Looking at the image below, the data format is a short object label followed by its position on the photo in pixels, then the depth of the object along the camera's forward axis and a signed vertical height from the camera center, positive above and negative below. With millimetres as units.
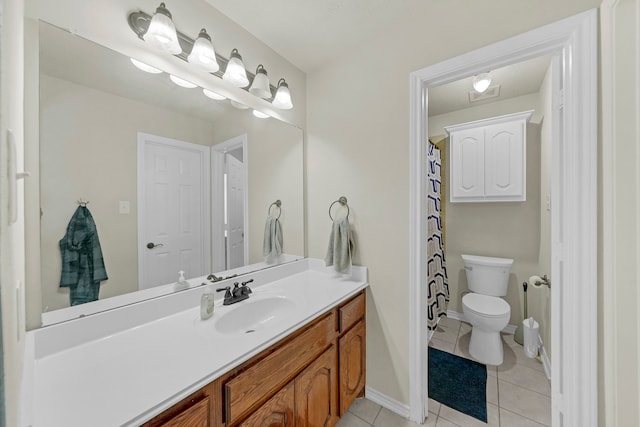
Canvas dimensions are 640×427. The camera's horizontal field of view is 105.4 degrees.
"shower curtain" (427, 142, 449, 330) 2297 -403
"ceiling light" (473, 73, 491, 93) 1857 +988
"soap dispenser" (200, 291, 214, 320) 1108 -433
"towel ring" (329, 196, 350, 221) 1738 +79
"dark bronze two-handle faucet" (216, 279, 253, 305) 1287 -440
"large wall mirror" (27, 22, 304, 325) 900 +188
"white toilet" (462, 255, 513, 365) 1974 -810
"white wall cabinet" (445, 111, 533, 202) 2266 +519
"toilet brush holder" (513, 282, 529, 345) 2283 -1143
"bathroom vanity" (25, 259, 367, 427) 644 -488
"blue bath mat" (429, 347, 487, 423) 1582 -1249
